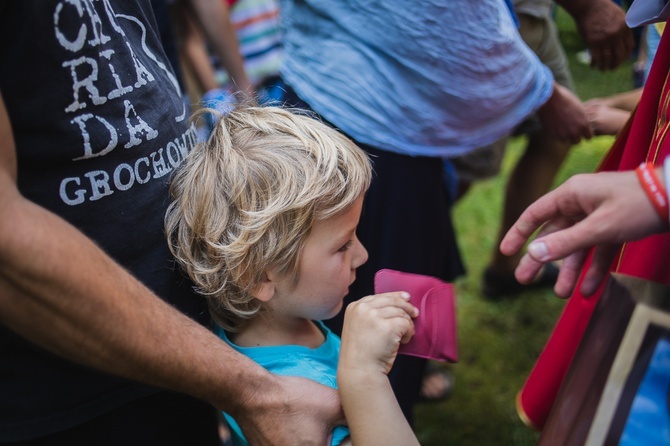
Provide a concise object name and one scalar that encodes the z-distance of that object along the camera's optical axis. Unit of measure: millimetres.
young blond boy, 1328
